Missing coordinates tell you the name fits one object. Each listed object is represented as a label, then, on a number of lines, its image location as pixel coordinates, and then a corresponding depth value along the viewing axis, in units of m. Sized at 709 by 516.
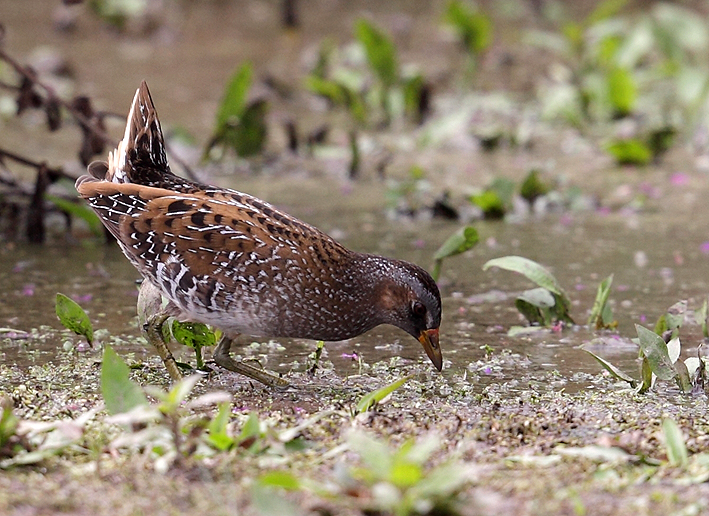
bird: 8.94
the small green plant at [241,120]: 16.19
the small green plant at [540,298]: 10.55
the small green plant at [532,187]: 15.18
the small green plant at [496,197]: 14.70
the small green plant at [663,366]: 8.82
